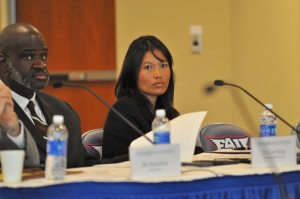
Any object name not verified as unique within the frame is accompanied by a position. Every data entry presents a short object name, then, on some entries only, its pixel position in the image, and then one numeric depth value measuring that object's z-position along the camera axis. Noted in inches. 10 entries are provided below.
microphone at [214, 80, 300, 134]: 215.8
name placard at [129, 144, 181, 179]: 176.4
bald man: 234.5
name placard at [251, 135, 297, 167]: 201.7
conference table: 176.4
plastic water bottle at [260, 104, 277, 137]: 230.4
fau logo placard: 303.9
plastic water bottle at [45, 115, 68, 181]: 180.2
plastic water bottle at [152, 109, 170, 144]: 196.1
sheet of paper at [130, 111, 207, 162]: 204.6
